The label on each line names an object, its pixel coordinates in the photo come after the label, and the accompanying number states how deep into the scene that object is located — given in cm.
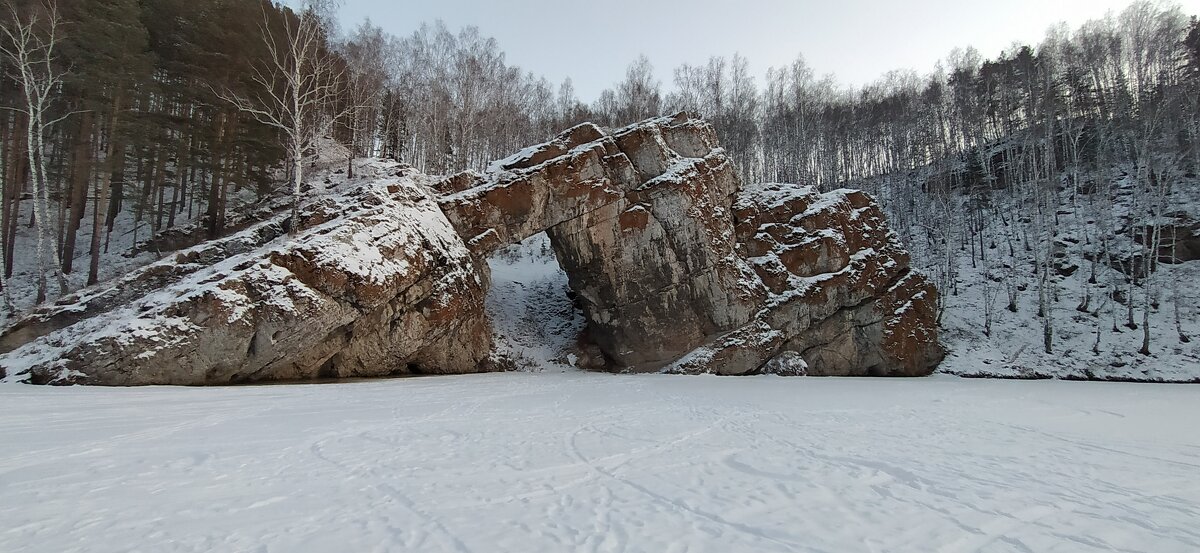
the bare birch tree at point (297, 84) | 1780
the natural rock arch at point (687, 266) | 2134
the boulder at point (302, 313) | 1205
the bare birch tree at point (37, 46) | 1530
